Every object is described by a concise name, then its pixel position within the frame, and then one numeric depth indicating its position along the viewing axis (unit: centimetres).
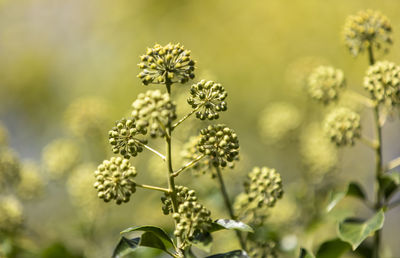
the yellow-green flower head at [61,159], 905
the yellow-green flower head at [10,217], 668
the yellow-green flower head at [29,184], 796
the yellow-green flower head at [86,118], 902
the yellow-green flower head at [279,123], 923
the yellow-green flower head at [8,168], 723
